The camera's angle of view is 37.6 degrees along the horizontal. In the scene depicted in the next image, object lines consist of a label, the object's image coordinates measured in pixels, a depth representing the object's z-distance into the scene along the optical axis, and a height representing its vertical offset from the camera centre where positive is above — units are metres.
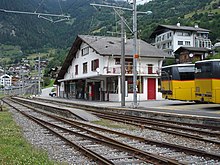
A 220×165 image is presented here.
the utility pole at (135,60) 23.89 +2.19
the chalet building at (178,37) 82.25 +13.74
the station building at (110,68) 39.28 +2.75
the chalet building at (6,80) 120.72 +3.84
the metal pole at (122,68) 25.82 +1.72
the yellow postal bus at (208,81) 19.84 +0.53
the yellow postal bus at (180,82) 26.33 +0.56
